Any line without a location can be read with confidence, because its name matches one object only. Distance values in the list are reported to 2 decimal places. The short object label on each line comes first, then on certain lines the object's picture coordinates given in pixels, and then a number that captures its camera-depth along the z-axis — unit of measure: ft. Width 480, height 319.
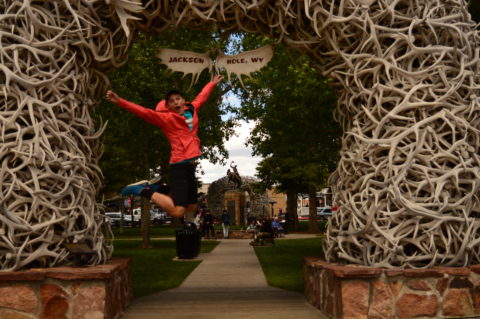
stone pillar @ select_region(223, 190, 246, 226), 141.57
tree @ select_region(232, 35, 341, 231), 38.73
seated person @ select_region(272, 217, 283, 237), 96.27
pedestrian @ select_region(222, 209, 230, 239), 92.02
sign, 21.93
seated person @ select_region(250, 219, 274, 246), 72.79
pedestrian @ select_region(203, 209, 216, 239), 94.12
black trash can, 51.26
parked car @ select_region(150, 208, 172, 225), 194.29
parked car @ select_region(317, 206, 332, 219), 188.96
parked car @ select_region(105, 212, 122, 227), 166.50
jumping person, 20.18
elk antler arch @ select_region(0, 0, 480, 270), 18.69
